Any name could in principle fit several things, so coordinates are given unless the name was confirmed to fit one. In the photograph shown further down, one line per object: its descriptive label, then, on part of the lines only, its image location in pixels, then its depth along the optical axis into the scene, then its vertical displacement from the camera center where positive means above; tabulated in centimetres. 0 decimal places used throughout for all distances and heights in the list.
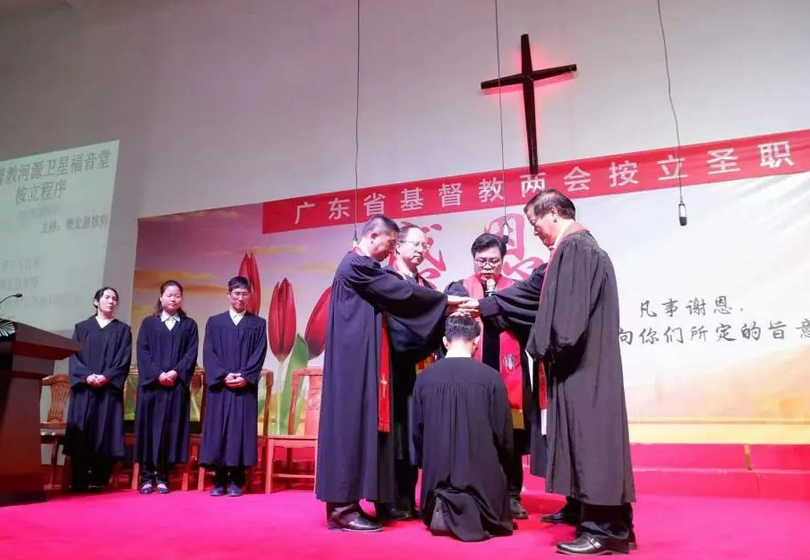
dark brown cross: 553 +297
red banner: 495 +205
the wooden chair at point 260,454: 470 -14
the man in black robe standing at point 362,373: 290 +28
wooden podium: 381 +17
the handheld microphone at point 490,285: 386 +85
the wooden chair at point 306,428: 478 +6
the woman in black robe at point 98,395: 484 +31
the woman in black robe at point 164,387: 472 +36
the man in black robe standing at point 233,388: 442 +33
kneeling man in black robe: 272 -3
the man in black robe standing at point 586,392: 241 +15
